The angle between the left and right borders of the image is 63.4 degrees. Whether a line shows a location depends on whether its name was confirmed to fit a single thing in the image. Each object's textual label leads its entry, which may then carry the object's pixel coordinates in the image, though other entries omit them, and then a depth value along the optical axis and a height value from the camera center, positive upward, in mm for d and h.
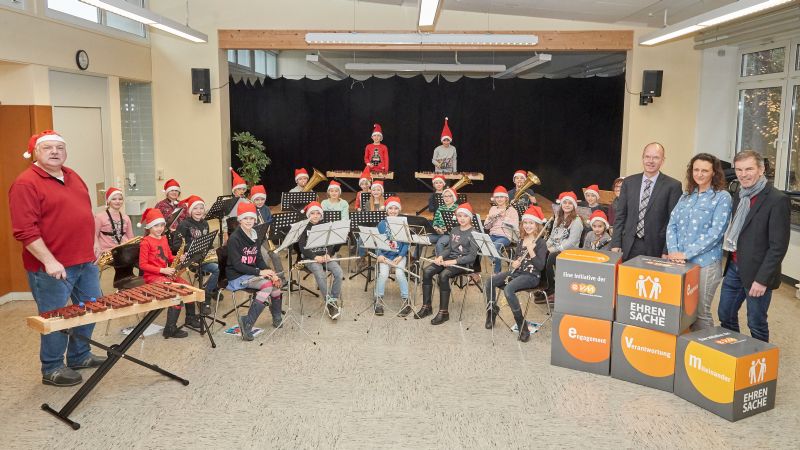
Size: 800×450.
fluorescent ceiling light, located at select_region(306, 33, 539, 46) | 9602 +1553
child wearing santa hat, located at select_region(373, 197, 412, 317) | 7262 -1412
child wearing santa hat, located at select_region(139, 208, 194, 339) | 6125 -1126
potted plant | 12109 -331
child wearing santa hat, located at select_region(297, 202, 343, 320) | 7055 -1402
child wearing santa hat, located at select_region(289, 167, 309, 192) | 9959 -564
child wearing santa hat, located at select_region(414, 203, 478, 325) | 6953 -1257
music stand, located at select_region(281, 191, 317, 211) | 9039 -809
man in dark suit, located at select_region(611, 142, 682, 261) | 5621 -555
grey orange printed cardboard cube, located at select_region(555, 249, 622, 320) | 5402 -1161
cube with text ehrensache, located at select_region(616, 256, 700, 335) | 5043 -1171
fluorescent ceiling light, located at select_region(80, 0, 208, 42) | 7383 +1528
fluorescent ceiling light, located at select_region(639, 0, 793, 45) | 6634 +1474
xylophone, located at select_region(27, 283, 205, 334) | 4316 -1175
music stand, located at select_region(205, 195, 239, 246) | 7828 -831
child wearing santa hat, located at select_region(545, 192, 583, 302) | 7266 -942
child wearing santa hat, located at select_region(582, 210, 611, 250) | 7180 -937
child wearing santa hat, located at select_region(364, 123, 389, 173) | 11781 -249
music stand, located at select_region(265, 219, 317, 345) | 6348 -935
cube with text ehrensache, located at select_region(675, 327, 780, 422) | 4660 -1655
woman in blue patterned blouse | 5180 -624
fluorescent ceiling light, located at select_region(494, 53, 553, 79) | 11570 +1569
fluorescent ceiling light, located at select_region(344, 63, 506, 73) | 13914 +1621
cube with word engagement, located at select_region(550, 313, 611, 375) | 5488 -1700
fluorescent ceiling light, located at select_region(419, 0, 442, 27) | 6824 +1439
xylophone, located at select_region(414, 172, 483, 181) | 11117 -552
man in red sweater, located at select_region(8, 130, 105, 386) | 4680 -718
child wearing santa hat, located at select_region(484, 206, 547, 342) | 6434 -1264
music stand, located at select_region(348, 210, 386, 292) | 7793 -908
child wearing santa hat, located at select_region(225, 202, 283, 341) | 6363 -1283
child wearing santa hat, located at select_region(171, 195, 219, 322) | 6684 -1019
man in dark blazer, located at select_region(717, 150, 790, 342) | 5000 -718
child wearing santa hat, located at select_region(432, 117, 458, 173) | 12023 -259
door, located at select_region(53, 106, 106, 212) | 8383 -67
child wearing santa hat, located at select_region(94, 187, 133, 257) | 6887 -936
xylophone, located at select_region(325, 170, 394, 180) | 11541 -573
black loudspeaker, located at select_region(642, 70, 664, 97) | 10836 +1065
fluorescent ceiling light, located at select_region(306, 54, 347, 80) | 12448 +1698
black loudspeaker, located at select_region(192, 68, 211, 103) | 11102 +989
